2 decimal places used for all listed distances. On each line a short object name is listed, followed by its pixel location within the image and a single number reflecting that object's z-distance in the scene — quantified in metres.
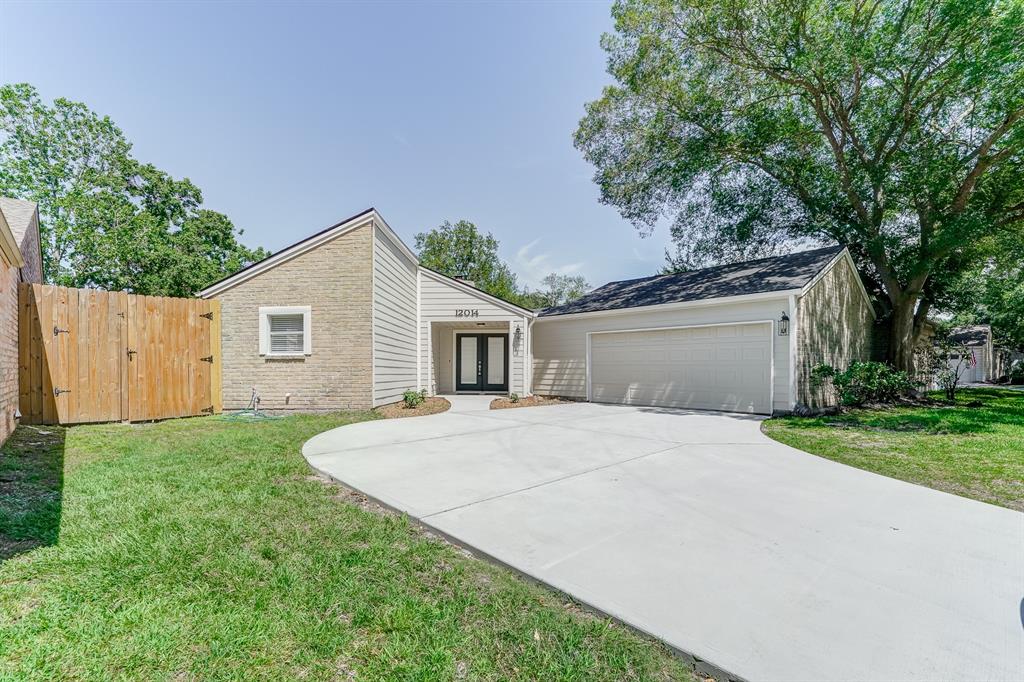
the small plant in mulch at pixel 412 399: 9.61
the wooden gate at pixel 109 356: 6.60
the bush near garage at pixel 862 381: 9.65
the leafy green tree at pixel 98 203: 17.80
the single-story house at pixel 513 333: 8.91
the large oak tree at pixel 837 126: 10.16
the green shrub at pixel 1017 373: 21.58
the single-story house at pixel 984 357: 24.89
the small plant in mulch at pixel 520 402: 10.75
